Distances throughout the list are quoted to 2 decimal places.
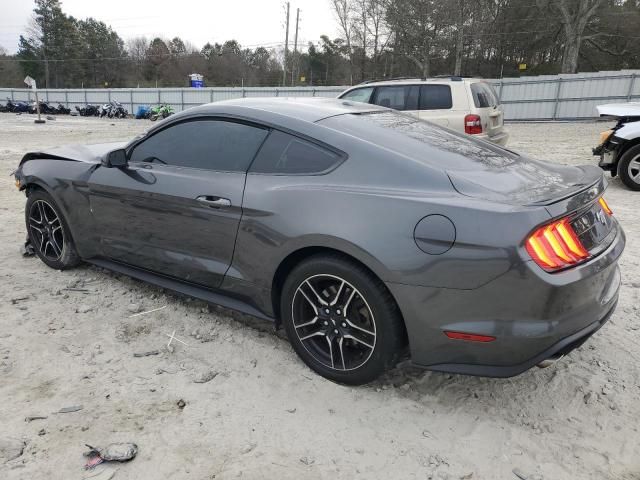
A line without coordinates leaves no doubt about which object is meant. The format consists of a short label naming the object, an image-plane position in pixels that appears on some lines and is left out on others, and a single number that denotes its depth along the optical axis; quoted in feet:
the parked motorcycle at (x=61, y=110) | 125.18
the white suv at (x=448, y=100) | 27.73
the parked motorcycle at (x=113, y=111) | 114.01
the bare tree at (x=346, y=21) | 162.50
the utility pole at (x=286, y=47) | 153.65
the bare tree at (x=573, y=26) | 109.40
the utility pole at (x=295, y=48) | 163.24
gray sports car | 7.13
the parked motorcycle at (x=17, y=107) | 130.82
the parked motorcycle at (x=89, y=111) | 119.55
